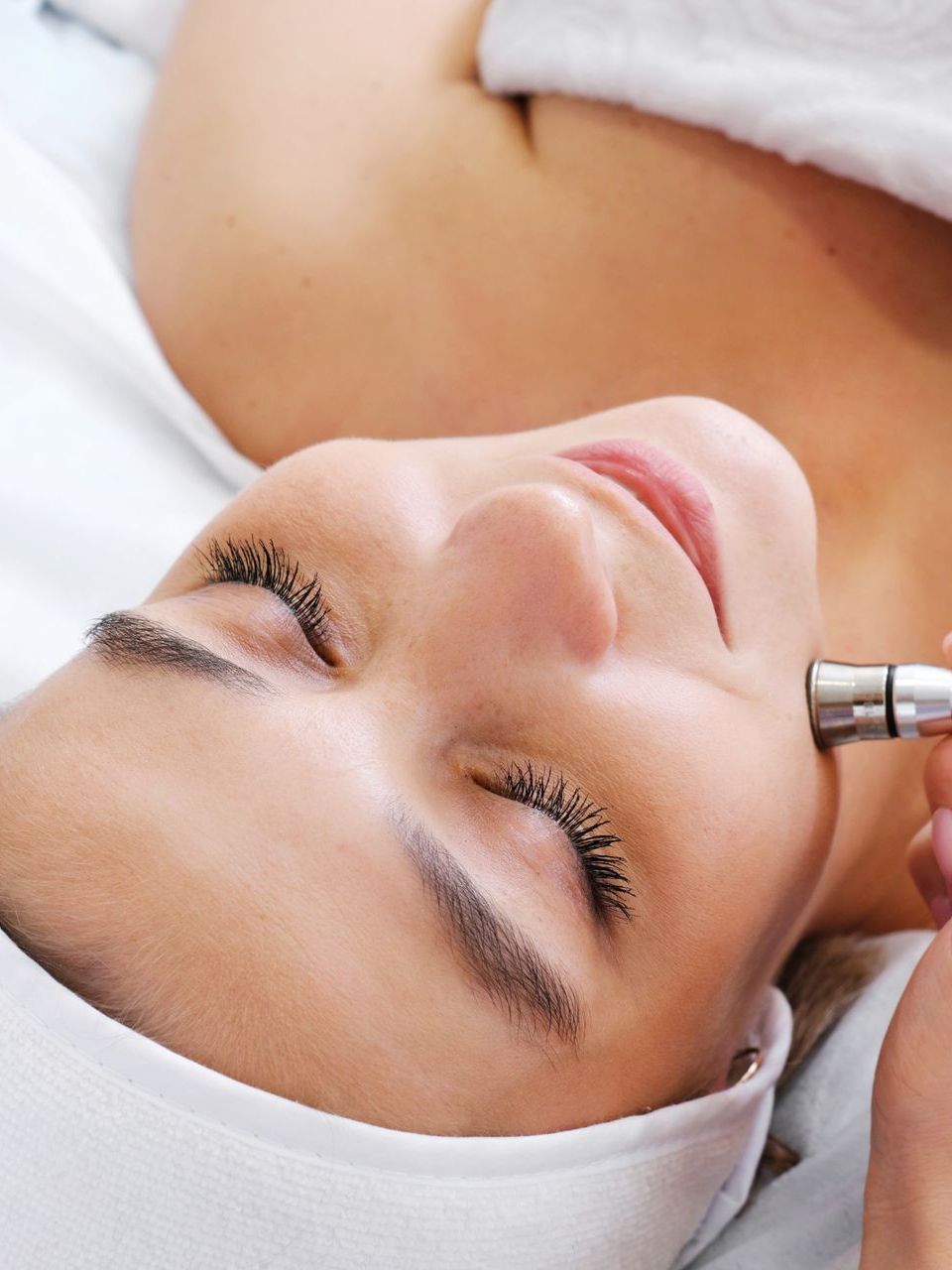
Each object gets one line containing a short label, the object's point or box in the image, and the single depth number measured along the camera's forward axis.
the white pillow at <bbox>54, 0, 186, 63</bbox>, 0.77
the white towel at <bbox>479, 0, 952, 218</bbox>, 0.62
